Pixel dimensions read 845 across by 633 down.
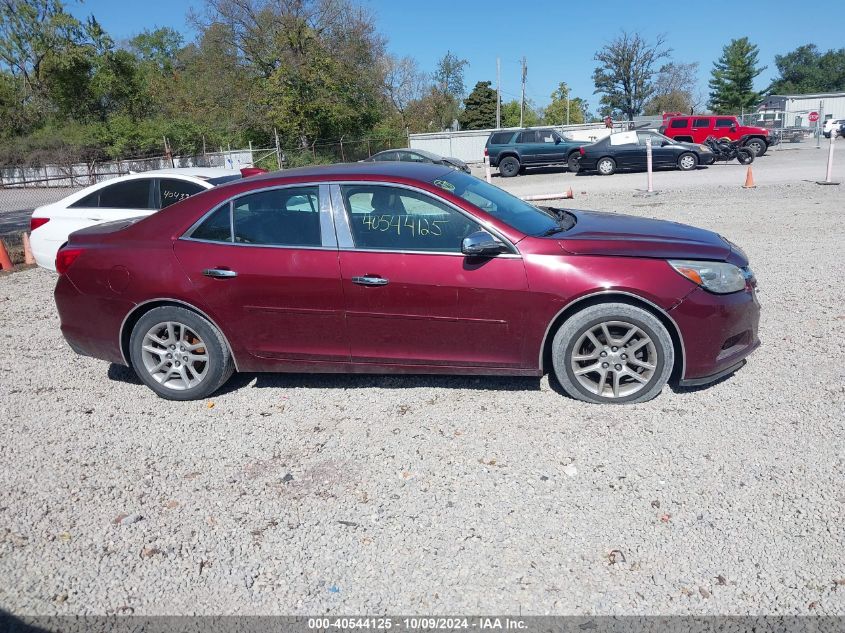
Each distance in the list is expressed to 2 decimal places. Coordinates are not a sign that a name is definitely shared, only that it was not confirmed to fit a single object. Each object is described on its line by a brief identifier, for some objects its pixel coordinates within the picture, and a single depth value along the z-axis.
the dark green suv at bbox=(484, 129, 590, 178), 27.22
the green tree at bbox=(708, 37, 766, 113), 75.56
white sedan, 8.20
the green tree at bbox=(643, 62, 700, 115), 74.06
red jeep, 28.19
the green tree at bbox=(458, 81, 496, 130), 73.12
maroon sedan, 4.22
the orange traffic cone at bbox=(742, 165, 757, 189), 16.19
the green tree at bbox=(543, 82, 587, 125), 82.25
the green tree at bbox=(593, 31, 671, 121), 71.56
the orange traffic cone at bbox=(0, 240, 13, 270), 10.77
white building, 44.69
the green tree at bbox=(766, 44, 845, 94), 95.06
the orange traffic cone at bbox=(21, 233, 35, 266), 11.14
